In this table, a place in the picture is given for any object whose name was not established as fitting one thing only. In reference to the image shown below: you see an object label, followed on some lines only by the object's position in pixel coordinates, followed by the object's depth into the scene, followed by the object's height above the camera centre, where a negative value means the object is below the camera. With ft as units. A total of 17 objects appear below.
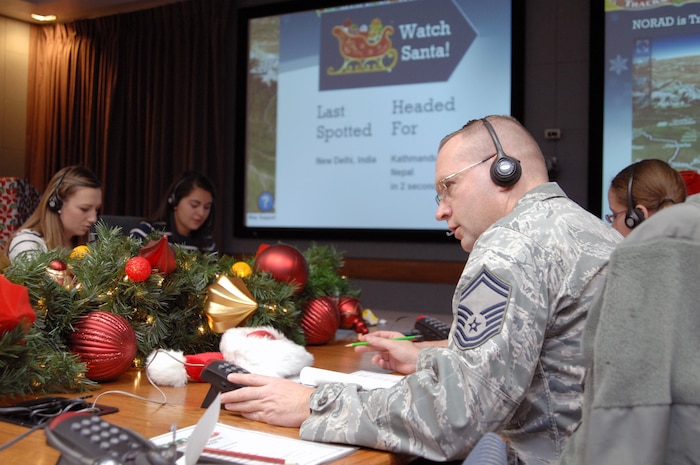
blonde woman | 9.84 +0.45
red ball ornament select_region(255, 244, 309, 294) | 6.26 -0.18
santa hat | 4.60 -0.80
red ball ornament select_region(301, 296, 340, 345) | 6.33 -0.70
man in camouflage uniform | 3.26 -0.59
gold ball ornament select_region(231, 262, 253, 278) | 6.00 -0.22
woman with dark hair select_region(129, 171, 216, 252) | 11.96 +0.60
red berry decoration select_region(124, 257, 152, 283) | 4.95 -0.19
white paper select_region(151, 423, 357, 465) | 3.18 -0.98
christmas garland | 4.07 -0.45
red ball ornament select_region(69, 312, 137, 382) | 4.46 -0.68
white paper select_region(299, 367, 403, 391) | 4.47 -0.87
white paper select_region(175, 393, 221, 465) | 2.75 -0.77
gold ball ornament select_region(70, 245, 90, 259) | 5.17 -0.08
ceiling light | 18.82 +6.21
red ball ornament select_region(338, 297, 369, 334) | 7.27 -0.73
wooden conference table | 3.13 -0.96
